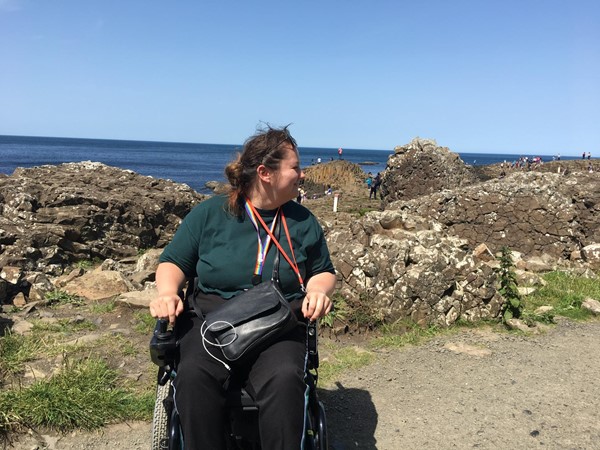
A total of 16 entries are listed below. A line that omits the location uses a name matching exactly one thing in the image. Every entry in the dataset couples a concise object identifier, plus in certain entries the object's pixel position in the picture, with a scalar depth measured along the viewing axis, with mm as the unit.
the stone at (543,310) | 6495
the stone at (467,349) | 5336
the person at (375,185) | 26270
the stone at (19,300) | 6604
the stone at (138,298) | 6285
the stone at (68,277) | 7461
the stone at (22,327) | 5411
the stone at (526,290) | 7308
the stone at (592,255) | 8922
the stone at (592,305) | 6580
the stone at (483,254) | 8453
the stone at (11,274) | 6918
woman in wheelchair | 2580
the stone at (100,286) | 7035
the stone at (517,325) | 5953
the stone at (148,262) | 8023
